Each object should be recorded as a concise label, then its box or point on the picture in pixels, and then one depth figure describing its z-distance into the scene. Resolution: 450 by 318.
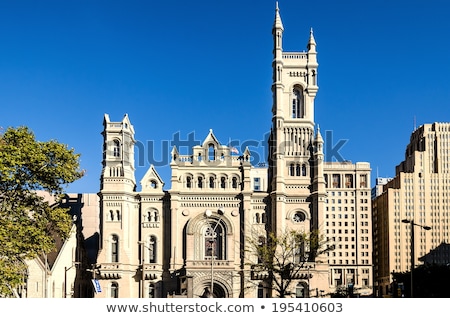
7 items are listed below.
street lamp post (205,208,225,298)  96.81
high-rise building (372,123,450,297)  183.24
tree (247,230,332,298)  80.31
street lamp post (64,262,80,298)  84.12
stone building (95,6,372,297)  94.62
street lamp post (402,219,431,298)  54.33
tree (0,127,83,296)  45.97
